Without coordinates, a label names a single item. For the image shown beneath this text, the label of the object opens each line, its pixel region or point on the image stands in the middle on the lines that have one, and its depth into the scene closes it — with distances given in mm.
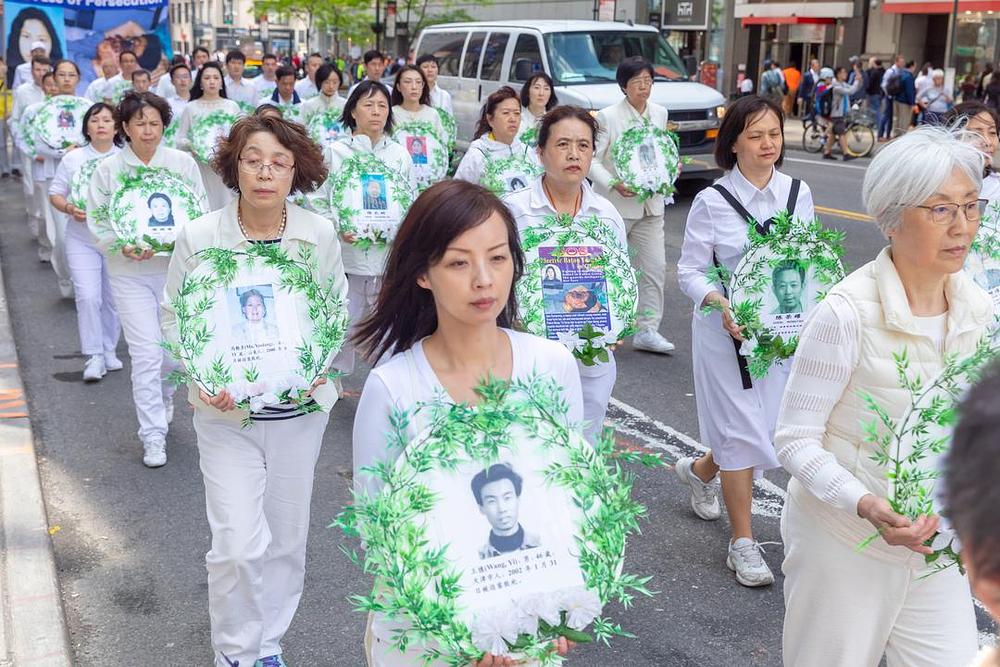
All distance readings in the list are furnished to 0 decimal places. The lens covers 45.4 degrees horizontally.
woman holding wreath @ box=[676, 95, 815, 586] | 5039
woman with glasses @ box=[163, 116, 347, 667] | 4082
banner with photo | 16812
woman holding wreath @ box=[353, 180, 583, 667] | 2812
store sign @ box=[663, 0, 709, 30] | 42312
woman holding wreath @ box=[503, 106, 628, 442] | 5156
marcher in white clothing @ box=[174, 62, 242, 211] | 11250
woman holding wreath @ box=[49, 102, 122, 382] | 8039
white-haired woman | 3055
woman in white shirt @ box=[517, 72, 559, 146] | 10328
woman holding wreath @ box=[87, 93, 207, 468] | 6594
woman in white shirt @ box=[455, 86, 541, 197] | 8109
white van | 15656
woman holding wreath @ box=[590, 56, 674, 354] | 8786
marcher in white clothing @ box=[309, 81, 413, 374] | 7250
